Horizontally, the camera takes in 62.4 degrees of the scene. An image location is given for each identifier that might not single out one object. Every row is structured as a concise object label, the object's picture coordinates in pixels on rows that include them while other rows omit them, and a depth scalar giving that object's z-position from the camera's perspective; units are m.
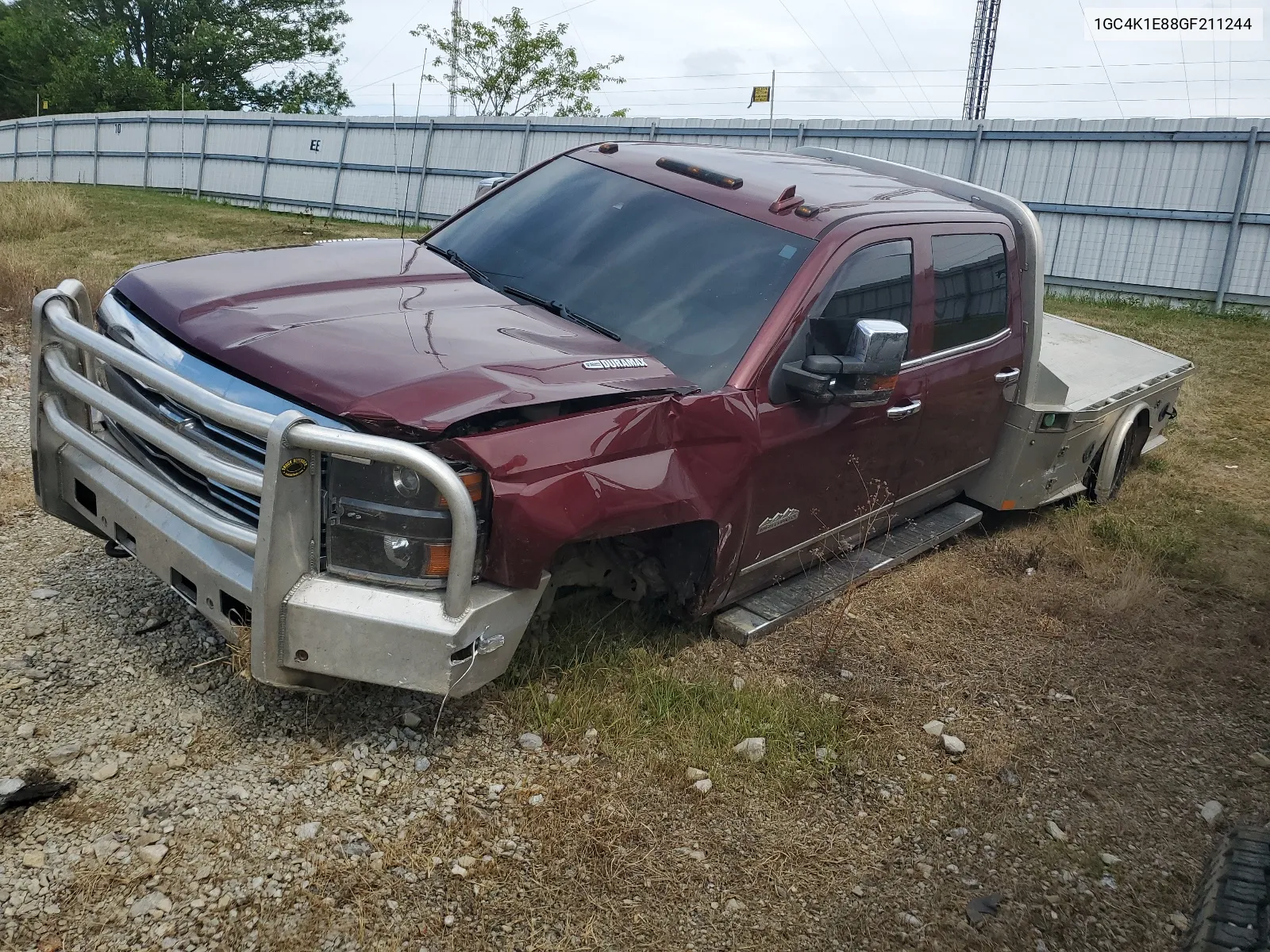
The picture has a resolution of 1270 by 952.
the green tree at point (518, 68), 38.38
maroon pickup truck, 2.88
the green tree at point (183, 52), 41.75
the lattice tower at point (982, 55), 37.38
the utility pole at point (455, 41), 38.59
